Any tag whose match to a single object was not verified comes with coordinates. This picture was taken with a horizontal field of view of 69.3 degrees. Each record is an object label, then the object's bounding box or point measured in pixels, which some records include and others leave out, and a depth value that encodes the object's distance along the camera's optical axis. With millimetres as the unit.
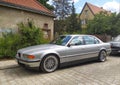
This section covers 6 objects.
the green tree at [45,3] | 12791
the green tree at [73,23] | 18880
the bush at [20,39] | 4917
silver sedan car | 3259
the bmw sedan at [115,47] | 5480
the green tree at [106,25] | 12416
